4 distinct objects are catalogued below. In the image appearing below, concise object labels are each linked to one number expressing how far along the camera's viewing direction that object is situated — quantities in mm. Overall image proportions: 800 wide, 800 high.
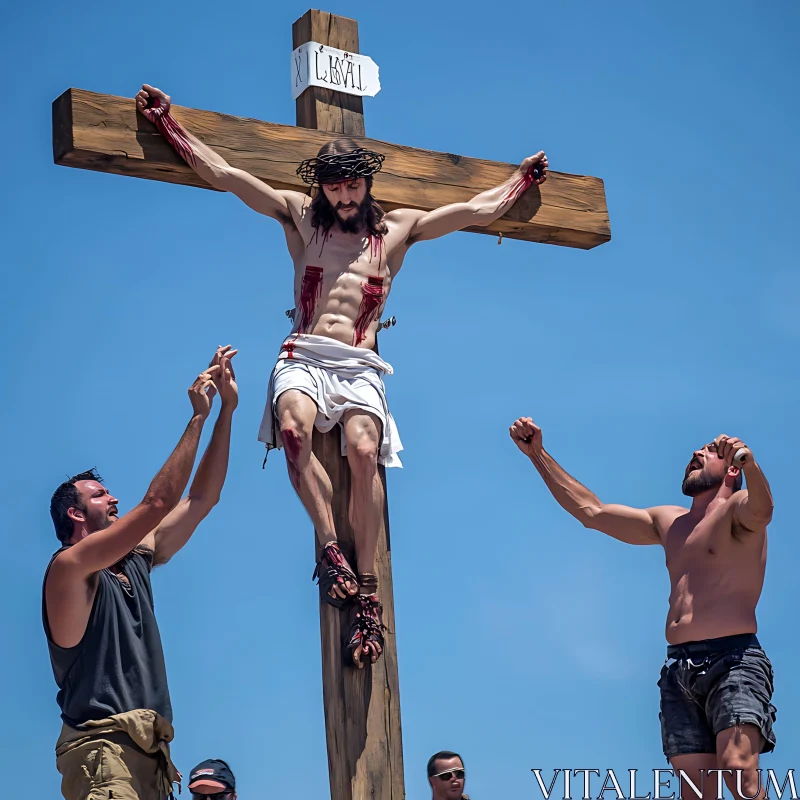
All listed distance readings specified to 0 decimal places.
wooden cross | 6543
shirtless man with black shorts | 6906
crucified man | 6672
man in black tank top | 5984
